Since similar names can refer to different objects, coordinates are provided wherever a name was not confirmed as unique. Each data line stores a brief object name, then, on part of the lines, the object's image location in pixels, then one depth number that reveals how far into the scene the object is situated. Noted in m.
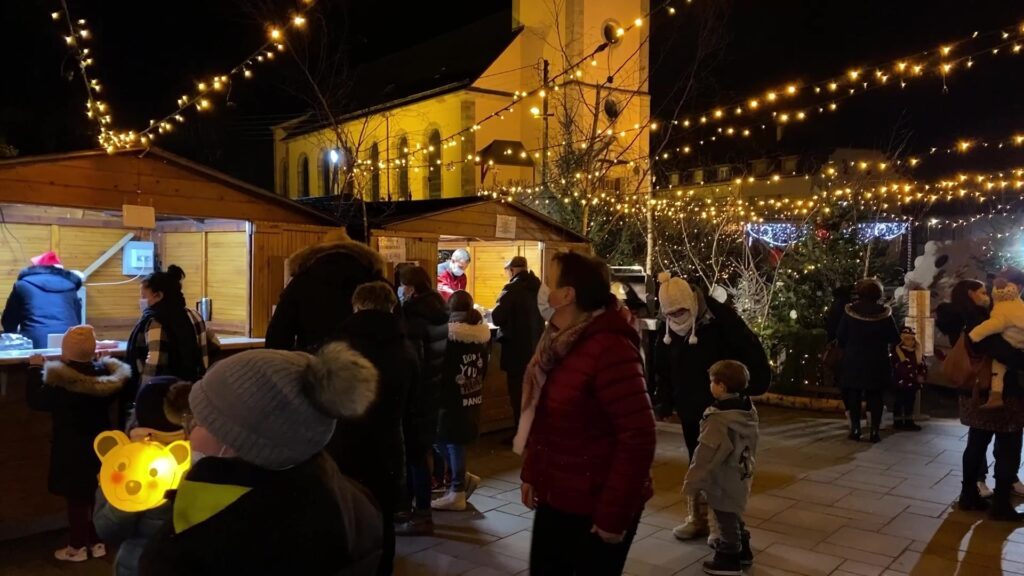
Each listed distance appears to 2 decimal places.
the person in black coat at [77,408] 4.61
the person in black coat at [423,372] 5.36
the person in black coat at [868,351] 8.19
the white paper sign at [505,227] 9.38
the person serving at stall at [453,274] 8.89
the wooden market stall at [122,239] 5.38
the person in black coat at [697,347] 4.80
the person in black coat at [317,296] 4.18
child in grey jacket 4.57
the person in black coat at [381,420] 3.84
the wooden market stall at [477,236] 8.25
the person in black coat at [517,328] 7.12
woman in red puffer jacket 2.67
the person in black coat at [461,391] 5.87
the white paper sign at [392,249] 7.98
